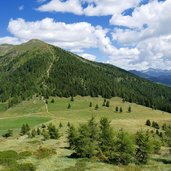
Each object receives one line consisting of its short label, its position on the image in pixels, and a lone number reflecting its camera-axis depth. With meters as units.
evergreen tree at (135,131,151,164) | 41.03
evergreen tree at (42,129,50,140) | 71.14
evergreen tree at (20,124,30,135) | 106.80
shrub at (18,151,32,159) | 40.35
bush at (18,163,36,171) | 34.33
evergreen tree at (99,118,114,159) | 42.36
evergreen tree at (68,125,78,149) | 47.51
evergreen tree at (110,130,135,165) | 39.91
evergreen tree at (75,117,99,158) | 42.12
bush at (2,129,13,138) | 107.90
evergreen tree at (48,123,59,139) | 74.36
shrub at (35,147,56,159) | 41.60
